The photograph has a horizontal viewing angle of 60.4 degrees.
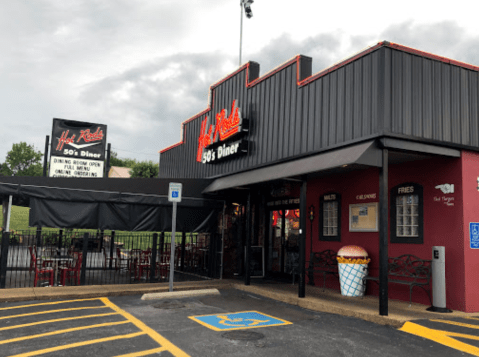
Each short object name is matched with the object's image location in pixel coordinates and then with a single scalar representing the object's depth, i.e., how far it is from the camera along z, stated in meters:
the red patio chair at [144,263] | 12.88
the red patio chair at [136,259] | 13.05
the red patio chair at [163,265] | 13.35
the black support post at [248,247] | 11.99
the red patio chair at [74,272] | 11.43
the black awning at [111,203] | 10.81
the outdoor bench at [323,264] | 11.16
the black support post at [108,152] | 22.44
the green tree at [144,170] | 44.96
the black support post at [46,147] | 21.27
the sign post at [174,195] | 10.62
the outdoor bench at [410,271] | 8.72
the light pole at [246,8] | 19.80
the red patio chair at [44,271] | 10.65
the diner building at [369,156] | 8.49
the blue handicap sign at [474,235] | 8.64
